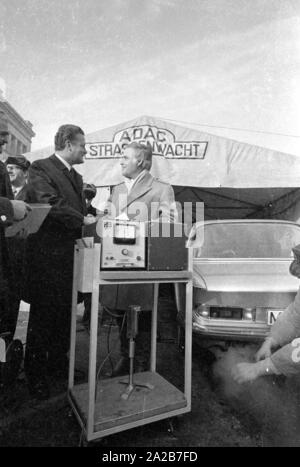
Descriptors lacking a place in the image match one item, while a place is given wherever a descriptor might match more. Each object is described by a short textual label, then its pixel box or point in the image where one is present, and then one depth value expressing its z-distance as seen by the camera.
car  2.54
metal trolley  1.74
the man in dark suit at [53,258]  2.33
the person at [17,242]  2.46
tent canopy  5.63
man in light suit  2.43
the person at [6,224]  1.86
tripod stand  2.16
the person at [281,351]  1.78
